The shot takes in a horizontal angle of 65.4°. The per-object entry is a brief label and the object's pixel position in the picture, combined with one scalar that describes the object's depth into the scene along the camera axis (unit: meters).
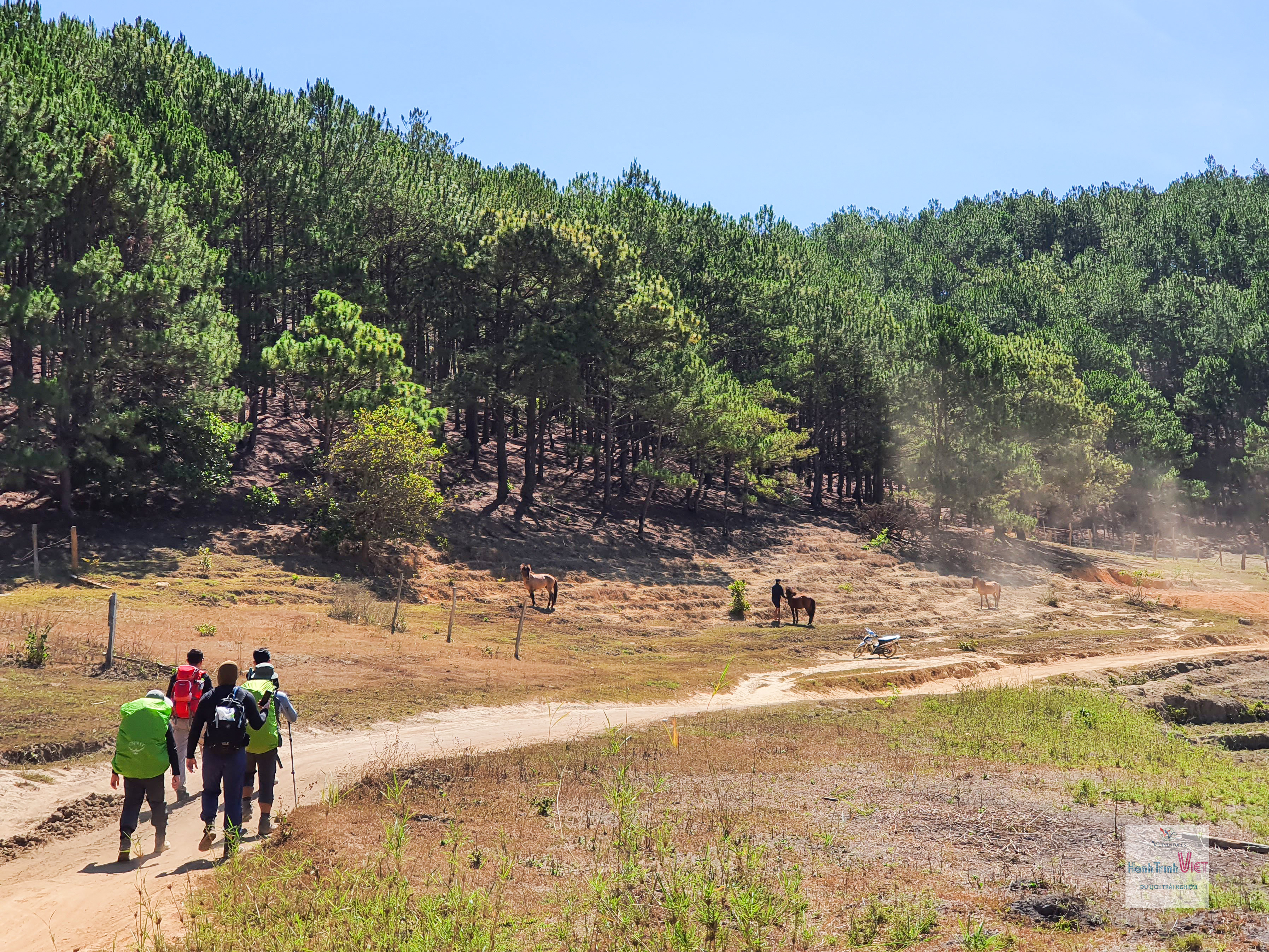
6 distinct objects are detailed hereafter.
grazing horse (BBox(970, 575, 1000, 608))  49.81
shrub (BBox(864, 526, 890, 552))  60.34
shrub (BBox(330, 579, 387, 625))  31.80
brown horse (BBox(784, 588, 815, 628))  41.66
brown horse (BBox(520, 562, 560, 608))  39.78
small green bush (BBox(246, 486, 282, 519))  41.78
